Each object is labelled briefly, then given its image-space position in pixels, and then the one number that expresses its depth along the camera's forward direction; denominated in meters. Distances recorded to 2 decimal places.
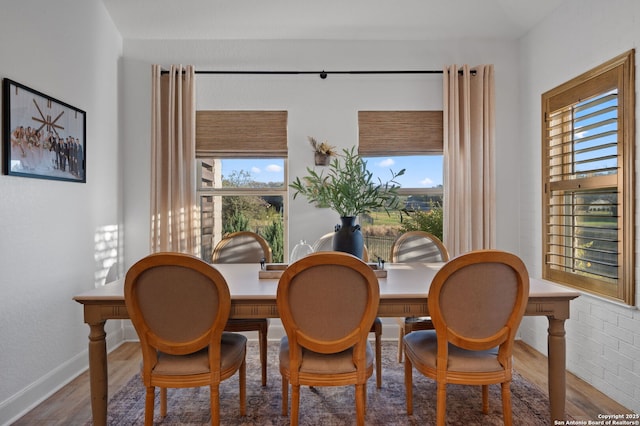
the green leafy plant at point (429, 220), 3.77
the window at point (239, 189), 3.69
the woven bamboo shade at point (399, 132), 3.69
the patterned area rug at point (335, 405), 2.20
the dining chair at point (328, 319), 1.71
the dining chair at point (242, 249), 3.00
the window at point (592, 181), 2.42
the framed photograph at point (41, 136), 2.25
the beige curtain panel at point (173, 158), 3.53
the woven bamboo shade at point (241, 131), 3.68
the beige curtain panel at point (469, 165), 3.53
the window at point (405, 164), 3.69
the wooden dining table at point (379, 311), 1.88
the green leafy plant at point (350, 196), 2.38
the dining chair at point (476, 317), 1.75
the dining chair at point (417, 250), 2.97
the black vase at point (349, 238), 2.37
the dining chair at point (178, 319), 1.73
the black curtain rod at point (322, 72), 3.63
